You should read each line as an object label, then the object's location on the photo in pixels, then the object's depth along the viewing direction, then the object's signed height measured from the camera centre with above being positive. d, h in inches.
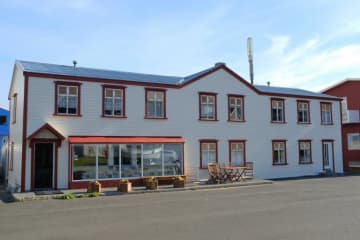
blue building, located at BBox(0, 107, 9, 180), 1064.4 +69.3
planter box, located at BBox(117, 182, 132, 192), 693.9 -57.7
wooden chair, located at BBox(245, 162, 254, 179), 936.9 -44.6
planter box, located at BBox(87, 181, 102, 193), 679.7 -56.1
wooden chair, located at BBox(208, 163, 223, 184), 846.0 -43.7
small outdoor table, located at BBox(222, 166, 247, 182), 863.1 -43.0
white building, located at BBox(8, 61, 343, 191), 730.2 +65.7
